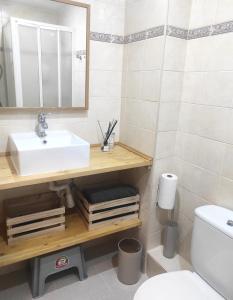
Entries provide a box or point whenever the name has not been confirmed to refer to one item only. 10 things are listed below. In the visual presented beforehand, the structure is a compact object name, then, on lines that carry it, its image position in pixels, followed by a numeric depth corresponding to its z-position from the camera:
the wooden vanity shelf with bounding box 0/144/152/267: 1.27
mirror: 1.45
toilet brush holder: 1.74
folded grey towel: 1.64
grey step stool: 1.60
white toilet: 1.19
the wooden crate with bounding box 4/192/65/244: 1.49
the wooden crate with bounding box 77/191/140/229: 1.64
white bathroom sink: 1.26
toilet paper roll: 1.58
